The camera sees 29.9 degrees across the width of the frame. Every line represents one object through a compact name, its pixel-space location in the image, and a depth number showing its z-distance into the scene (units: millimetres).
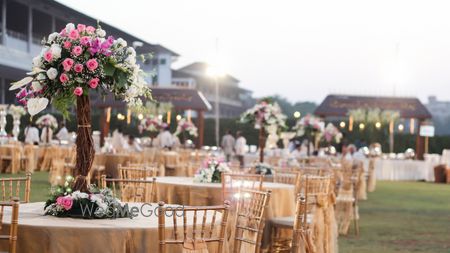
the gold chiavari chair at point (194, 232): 4551
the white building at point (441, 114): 58969
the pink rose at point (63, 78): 5016
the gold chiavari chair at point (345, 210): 10531
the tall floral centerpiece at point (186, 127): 22672
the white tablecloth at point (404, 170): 23984
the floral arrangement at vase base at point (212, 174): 9320
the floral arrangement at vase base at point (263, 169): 11594
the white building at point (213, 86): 50688
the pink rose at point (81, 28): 5215
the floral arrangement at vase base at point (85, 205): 5086
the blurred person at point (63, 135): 23453
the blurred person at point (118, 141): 19505
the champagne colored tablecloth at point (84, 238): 4680
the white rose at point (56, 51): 5051
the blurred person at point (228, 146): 23750
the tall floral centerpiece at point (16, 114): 21312
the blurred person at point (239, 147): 23250
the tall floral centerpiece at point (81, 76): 5059
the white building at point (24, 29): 28062
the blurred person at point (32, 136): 23047
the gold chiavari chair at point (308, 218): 7621
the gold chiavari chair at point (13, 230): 4397
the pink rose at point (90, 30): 5203
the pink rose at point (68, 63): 4984
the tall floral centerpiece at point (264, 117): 13156
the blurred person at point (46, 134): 23178
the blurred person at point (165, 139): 21297
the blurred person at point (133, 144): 19844
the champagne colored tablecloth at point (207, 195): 8656
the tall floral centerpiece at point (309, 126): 17594
